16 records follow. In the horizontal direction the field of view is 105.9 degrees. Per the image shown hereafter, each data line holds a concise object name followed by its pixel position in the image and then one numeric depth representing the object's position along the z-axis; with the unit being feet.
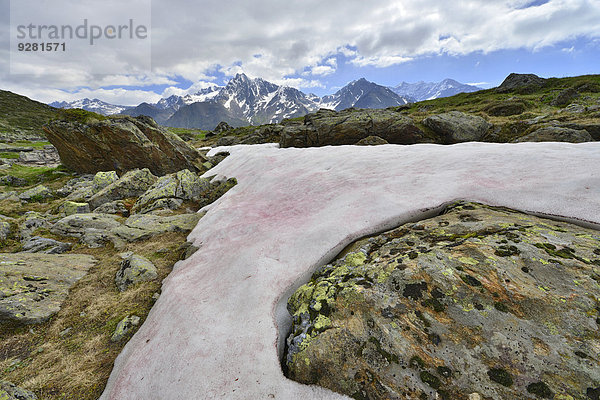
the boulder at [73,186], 88.12
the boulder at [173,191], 68.59
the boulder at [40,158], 158.92
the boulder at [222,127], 460.22
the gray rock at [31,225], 50.97
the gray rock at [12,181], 99.90
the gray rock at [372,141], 88.74
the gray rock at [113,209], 67.31
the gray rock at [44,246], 44.11
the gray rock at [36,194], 82.64
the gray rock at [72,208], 64.54
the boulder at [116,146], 98.37
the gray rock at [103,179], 83.11
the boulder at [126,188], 72.80
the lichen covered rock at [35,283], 28.19
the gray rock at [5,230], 49.62
